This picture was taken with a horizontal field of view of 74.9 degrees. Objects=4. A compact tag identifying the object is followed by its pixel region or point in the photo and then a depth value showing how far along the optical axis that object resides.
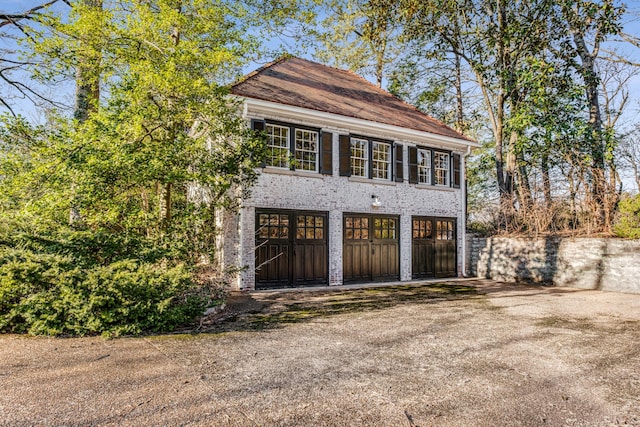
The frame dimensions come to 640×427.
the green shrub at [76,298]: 5.45
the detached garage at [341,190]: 10.70
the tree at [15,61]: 10.47
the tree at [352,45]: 21.45
